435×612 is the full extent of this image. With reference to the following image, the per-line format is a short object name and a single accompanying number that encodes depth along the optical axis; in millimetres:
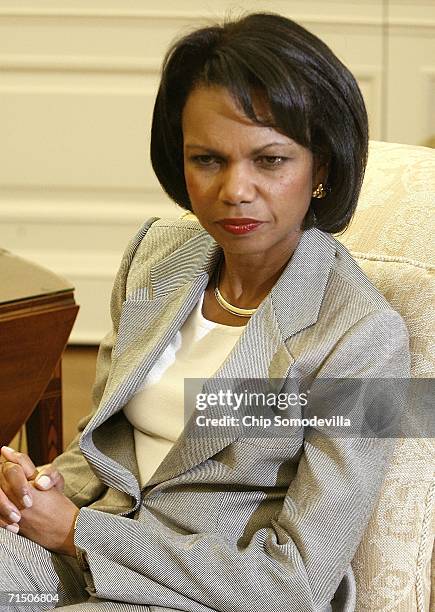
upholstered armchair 1961
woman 1866
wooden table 2683
